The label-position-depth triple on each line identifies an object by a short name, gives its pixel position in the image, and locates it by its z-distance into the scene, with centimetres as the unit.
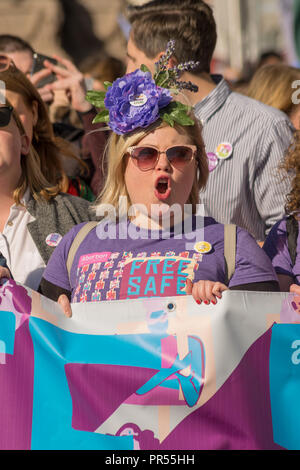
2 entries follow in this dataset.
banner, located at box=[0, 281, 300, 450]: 655
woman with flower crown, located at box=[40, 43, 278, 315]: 718
